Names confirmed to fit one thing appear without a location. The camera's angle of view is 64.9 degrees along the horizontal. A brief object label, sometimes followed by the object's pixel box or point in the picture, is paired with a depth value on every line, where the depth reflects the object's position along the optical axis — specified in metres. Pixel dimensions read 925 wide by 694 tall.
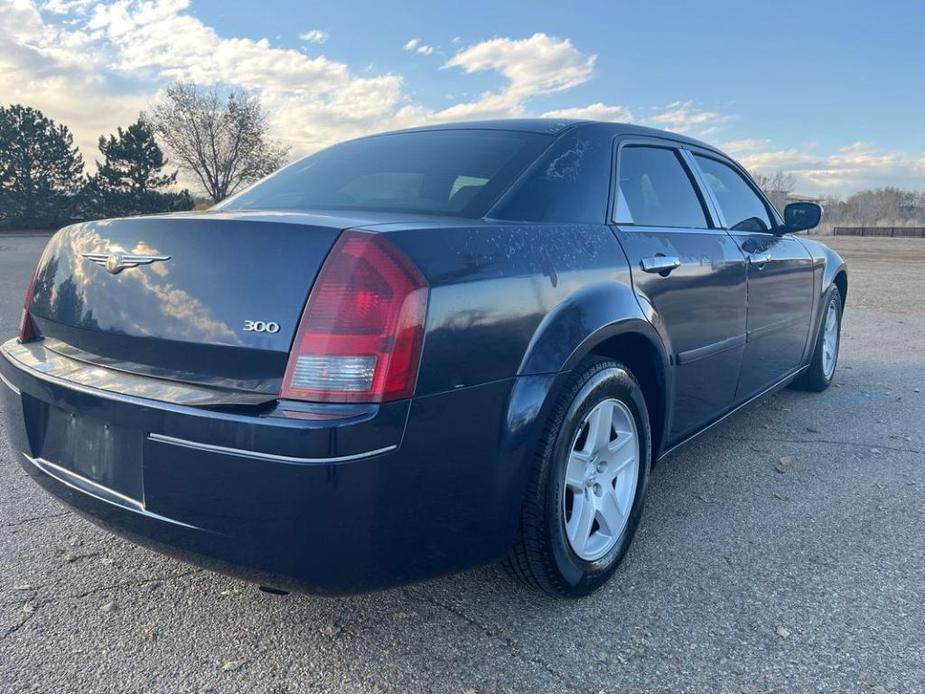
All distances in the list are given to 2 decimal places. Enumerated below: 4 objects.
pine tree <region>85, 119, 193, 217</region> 45.59
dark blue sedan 1.68
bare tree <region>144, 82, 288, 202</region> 48.72
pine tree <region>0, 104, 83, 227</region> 43.41
